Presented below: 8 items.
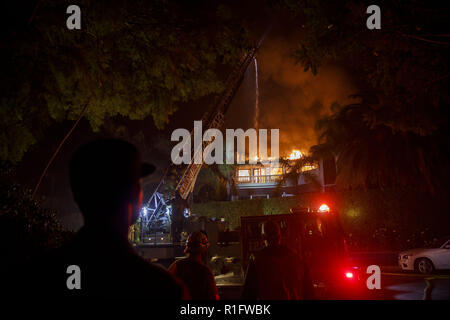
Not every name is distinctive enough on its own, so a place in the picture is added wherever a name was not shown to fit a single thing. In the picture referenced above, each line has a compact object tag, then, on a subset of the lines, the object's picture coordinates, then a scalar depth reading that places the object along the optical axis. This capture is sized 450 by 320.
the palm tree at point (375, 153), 19.39
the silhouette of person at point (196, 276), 3.77
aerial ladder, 17.62
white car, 12.72
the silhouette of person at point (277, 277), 3.74
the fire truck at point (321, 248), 6.00
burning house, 32.41
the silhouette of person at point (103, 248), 1.43
